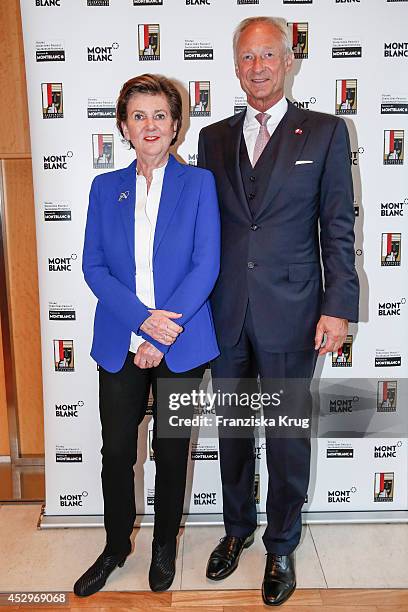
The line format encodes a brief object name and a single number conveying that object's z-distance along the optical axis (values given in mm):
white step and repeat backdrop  2393
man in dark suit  1932
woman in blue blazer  1906
